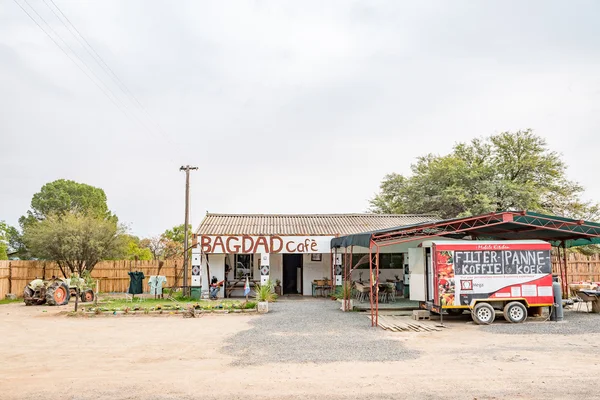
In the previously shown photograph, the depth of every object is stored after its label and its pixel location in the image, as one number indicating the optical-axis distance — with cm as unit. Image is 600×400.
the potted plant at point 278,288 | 2270
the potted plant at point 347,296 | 1656
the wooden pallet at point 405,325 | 1241
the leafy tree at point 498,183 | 2844
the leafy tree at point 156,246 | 4370
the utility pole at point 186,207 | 2167
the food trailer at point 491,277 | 1348
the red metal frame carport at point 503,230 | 1342
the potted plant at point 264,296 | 1616
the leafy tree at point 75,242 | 2314
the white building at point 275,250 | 2167
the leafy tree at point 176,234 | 4394
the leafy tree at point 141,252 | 4122
